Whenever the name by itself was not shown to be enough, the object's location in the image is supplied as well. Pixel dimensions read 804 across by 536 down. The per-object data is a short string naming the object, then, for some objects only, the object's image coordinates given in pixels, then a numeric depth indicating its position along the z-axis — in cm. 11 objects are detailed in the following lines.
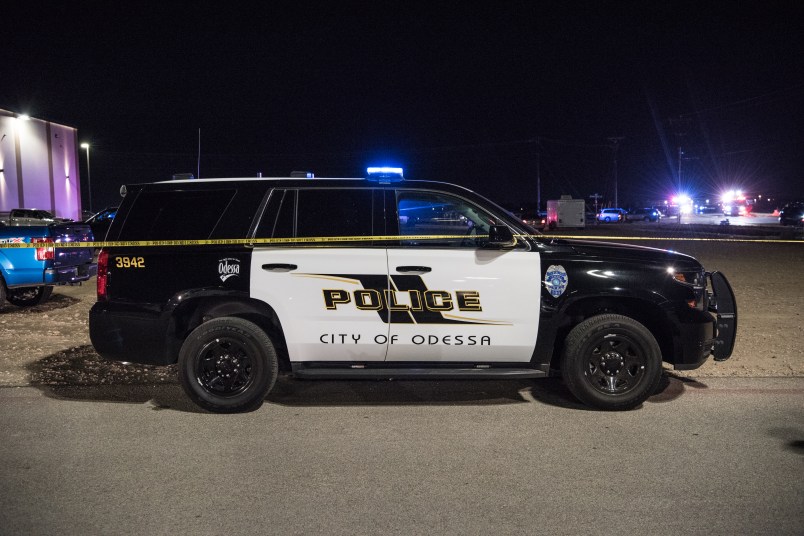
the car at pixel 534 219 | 5898
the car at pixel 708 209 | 8268
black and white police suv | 563
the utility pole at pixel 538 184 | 7000
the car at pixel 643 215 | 7119
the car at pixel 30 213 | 2353
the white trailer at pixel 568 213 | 5044
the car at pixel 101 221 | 2238
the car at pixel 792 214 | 4141
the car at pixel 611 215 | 6694
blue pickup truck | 1012
